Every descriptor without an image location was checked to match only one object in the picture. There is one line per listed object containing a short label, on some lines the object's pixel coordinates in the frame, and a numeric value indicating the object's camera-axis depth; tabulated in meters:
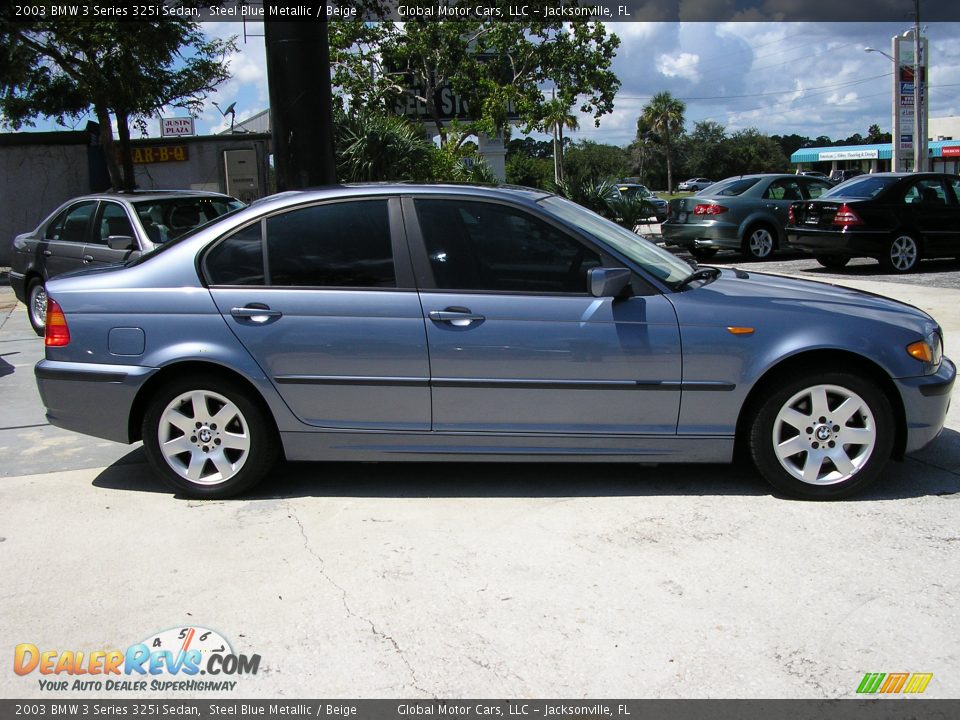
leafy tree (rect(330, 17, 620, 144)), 25.31
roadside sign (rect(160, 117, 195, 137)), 29.95
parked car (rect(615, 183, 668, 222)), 18.73
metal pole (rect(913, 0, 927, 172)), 28.36
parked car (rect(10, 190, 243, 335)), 9.10
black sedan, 13.33
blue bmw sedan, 4.55
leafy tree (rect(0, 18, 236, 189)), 16.47
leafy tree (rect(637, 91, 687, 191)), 85.19
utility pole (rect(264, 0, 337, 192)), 8.00
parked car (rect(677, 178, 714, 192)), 70.62
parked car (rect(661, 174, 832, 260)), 15.80
